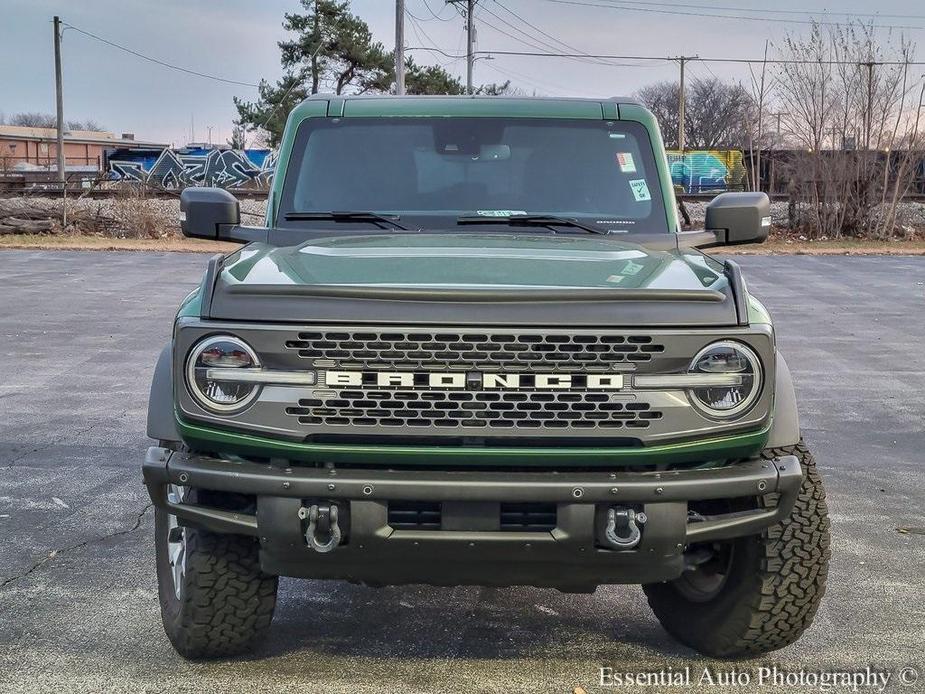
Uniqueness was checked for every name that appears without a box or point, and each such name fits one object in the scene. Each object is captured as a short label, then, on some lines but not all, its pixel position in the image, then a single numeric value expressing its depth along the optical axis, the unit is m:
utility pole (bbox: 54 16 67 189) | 50.18
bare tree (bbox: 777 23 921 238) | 30.59
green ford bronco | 3.25
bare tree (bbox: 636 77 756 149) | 78.62
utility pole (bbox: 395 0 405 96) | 33.56
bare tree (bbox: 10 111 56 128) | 120.75
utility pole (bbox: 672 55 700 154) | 59.03
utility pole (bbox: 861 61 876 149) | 31.39
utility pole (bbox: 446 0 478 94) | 53.44
